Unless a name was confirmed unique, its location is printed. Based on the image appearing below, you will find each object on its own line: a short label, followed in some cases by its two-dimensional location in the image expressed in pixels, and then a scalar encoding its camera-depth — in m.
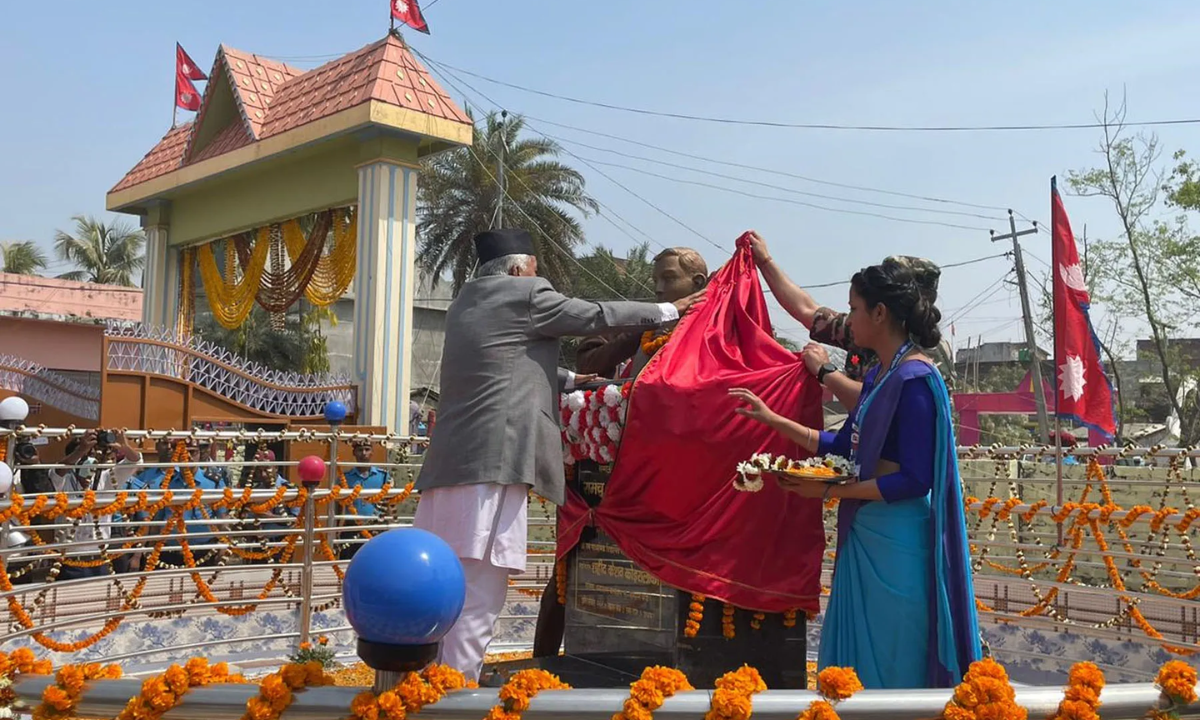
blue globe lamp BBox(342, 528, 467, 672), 1.66
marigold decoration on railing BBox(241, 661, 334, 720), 1.72
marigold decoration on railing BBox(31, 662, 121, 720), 1.82
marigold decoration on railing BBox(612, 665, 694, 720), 1.69
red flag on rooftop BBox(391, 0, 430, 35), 13.05
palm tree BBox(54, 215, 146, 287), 34.75
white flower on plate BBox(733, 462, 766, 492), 3.07
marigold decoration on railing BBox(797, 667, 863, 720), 1.70
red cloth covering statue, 3.63
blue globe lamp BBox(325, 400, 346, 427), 8.68
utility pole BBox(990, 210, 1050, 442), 21.43
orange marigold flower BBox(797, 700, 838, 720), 1.69
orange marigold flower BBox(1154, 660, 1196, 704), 1.75
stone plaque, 3.72
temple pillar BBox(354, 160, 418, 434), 12.68
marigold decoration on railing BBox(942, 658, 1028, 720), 1.72
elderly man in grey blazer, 3.40
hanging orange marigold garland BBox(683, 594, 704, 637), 3.67
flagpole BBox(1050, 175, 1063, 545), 7.11
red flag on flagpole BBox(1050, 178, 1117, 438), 7.15
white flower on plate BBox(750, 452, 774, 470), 3.05
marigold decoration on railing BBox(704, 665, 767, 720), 1.67
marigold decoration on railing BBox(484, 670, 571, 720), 1.70
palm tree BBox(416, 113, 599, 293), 25.72
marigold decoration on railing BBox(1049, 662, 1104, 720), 1.73
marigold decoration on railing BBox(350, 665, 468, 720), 1.70
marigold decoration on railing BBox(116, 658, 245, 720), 1.78
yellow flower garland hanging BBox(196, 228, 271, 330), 15.32
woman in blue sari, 2.91
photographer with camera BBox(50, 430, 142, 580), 6.54
